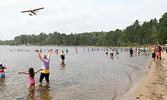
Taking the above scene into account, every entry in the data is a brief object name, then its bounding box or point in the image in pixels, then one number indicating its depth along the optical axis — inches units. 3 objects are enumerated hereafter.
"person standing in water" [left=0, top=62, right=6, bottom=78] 462.1
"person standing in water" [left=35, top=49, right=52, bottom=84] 329.7
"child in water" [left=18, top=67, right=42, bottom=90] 324.5
